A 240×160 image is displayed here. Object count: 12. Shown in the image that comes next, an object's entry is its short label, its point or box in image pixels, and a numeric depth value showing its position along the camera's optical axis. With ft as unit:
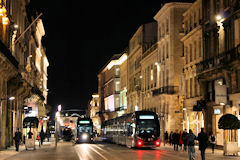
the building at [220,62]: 130.82
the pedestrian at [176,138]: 139.03
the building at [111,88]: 390.97
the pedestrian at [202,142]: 80.96
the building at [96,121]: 556.84
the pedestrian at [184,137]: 129.81
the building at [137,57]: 287.89
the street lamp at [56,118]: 149.79
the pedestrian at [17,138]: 132.26
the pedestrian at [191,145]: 84.89
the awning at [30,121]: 145.21
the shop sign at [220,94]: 128.36
